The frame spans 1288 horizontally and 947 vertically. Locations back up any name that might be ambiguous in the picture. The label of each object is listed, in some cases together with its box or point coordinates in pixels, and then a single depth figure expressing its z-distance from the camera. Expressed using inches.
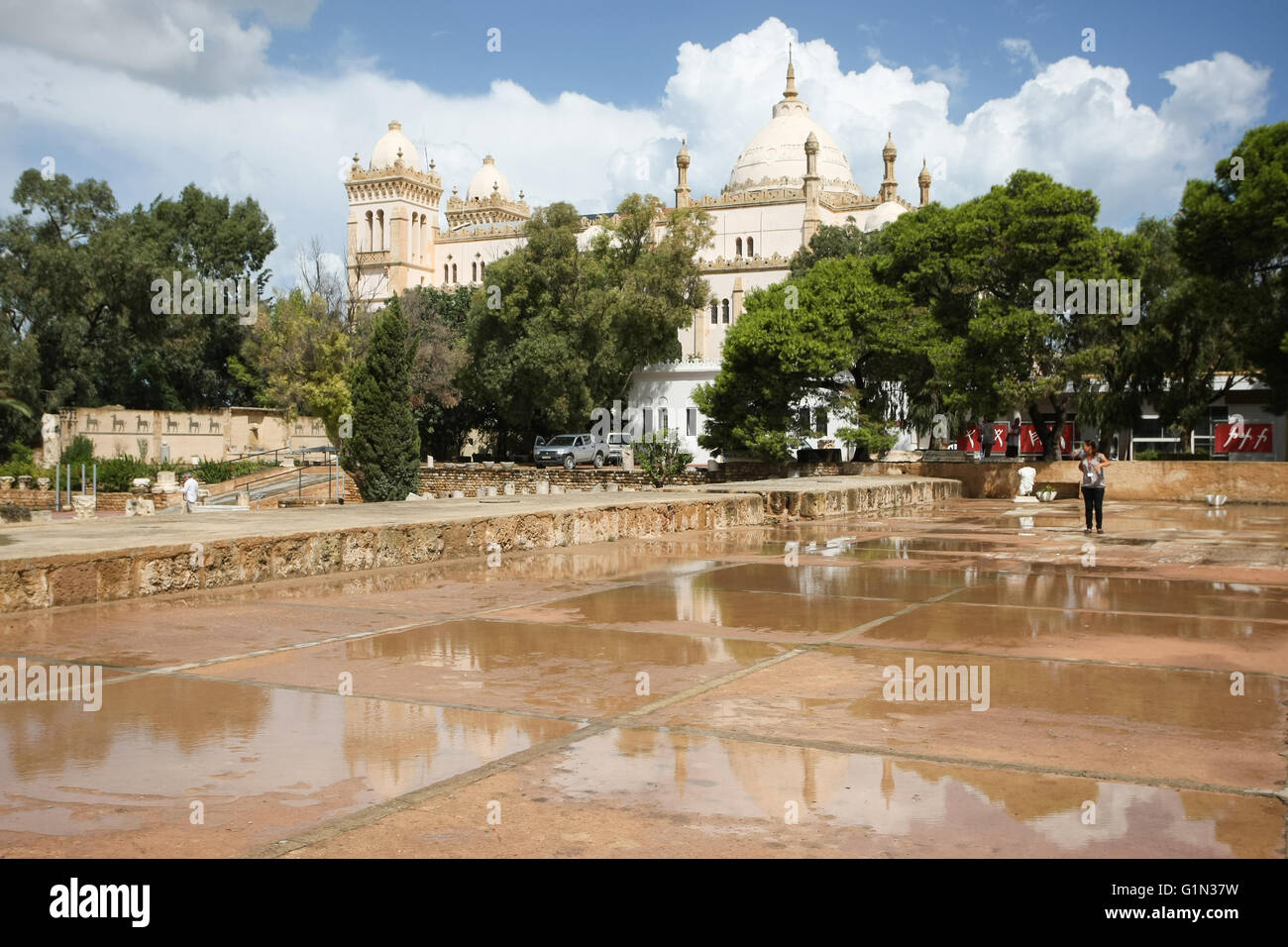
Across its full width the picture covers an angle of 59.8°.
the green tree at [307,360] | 1694.1
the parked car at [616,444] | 1716.3
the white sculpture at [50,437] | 1563.7
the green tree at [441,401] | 1902.1
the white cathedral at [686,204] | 2445.4
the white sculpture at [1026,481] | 913.3
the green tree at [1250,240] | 954.1
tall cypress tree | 1153.4
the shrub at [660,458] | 1462.6
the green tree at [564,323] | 1711.4
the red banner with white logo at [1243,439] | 1423.5
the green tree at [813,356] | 1202.0
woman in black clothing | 550.9
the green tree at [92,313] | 1792.6
